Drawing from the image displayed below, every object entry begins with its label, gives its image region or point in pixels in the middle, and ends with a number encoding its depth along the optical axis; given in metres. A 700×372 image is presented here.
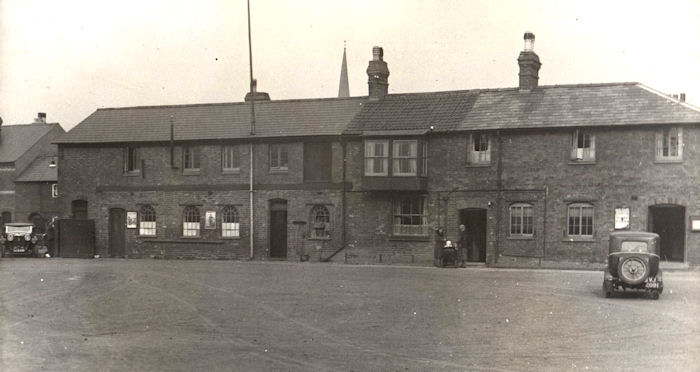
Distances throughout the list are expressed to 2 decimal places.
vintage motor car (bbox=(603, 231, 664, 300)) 18.67
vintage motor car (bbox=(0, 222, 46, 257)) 38.03
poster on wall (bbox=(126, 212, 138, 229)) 38.91
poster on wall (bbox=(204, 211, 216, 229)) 37.25
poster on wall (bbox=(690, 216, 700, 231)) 28.69
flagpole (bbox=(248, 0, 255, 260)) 36.34
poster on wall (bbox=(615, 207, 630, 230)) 29.55
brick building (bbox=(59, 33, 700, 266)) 29.86
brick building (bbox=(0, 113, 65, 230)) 52.22
